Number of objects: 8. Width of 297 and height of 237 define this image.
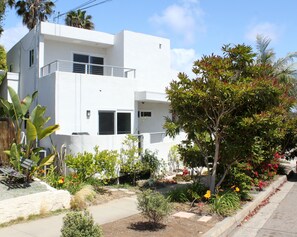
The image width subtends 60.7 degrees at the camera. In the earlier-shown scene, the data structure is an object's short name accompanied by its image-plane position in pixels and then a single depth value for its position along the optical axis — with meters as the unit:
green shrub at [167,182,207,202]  7.09
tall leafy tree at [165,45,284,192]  6.50
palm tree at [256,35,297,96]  14.91
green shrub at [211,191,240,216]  6.11
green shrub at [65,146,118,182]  7.70
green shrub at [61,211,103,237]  3.83
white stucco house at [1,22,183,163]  10.96
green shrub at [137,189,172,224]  5.03
